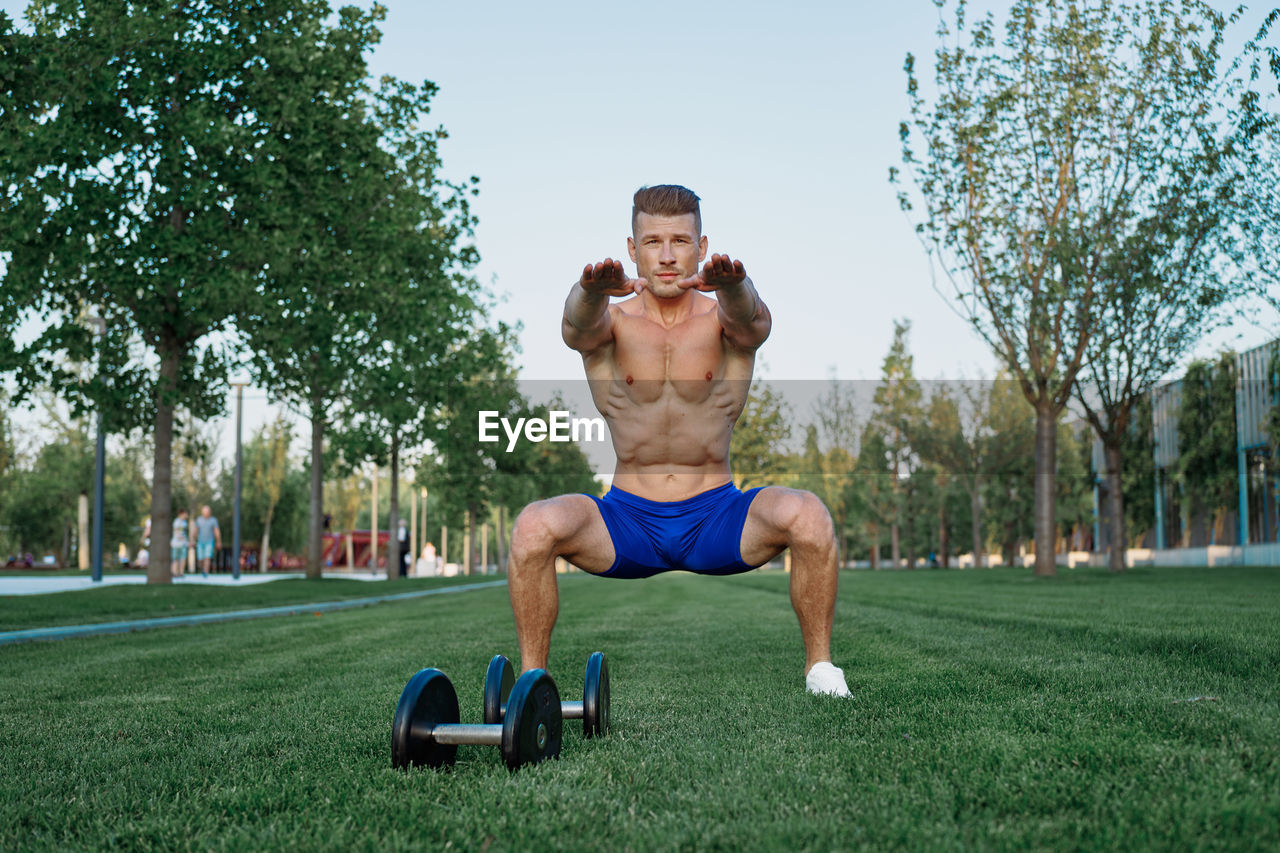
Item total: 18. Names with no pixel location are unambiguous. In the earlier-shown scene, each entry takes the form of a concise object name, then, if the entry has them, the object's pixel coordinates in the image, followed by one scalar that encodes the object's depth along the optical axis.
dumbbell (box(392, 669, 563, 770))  2.83
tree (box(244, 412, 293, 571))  45.09
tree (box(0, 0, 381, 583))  14.02
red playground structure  55.89
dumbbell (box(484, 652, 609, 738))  3.35
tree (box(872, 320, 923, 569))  42.62
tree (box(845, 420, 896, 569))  44.91
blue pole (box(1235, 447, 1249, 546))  31.62
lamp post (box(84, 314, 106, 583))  18.36
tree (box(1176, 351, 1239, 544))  32.81
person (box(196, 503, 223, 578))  27.91
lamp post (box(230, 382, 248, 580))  28.83
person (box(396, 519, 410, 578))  32.00
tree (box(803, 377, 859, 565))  47.19
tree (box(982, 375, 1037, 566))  40.91
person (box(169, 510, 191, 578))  27.77
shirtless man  4.04
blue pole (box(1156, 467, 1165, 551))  39.91
